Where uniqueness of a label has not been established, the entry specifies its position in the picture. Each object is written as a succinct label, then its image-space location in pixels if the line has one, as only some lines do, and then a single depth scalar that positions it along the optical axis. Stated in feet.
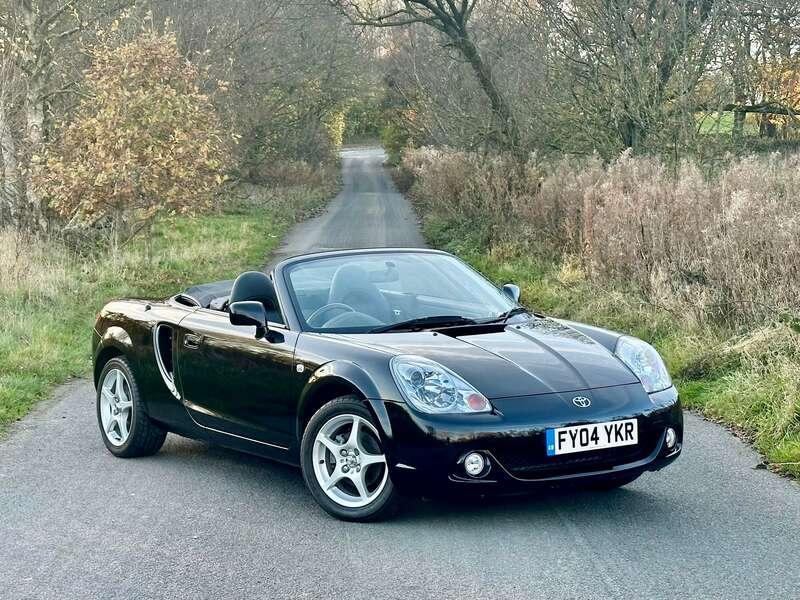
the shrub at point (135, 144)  65.00
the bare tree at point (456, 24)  87.86
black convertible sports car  17.52
